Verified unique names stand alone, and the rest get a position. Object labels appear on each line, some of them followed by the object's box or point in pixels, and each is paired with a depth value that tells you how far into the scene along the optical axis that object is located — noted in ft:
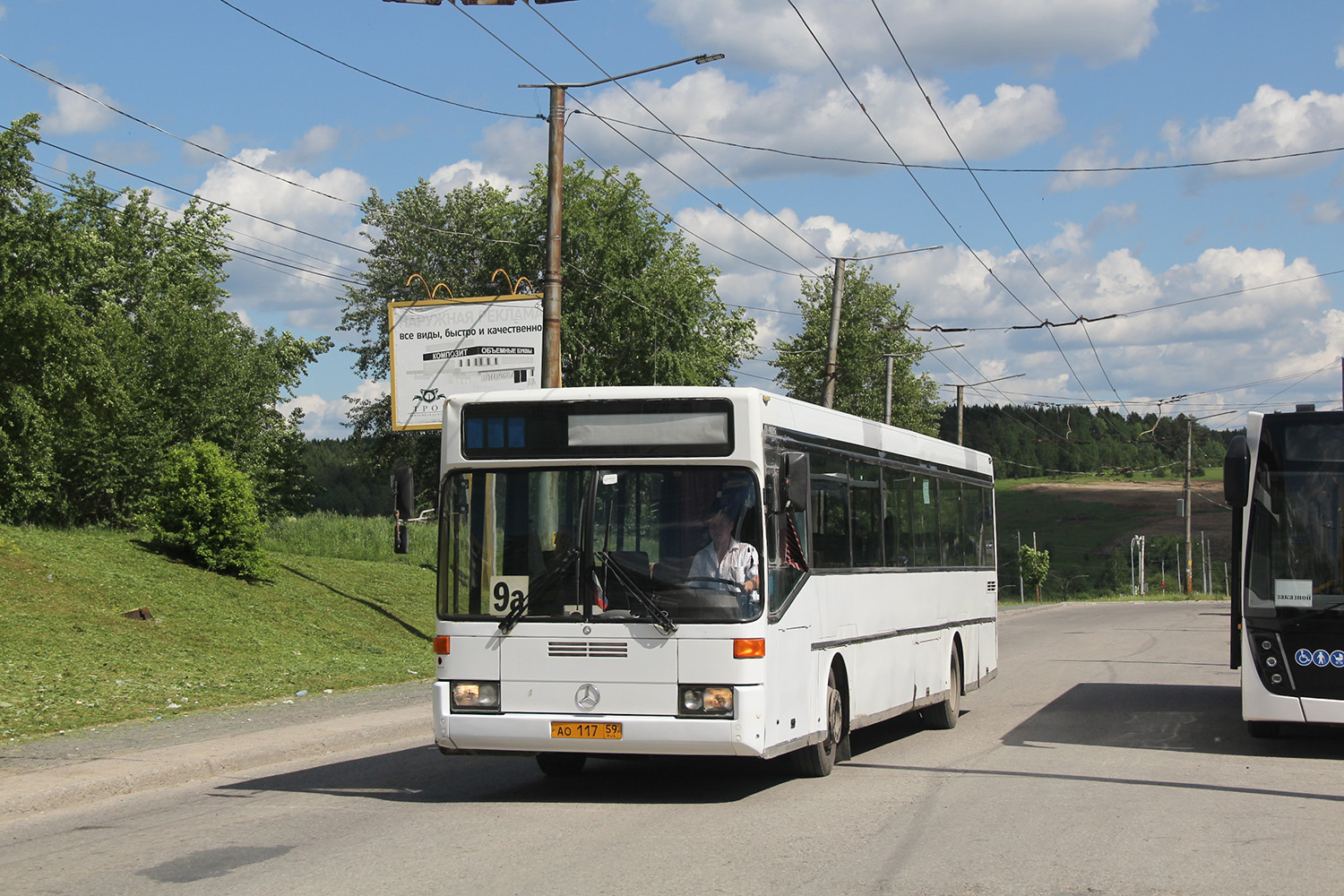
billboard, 85.46
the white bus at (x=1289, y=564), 39.52
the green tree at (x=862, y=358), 244.42
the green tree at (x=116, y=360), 94.79
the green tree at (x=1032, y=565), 268.41
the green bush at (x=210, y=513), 91.04
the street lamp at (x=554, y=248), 64.13
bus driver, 30.37
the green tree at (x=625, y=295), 167.63
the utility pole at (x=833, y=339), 105.29
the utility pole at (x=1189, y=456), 242.37
